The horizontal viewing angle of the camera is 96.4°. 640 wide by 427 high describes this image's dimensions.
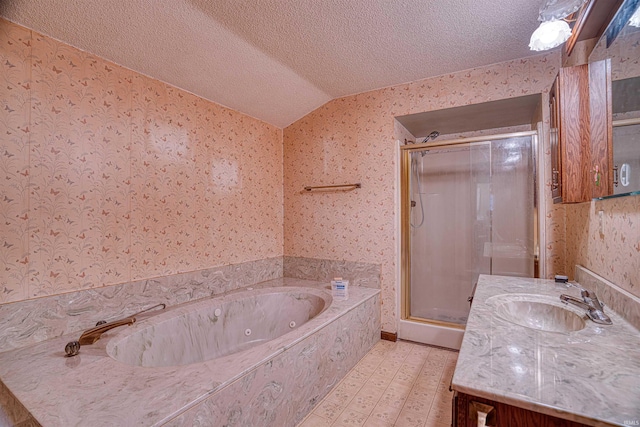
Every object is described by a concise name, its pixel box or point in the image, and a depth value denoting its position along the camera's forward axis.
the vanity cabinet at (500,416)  0.65
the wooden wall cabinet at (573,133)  1.36
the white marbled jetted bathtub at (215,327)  1.68
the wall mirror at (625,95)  1.03
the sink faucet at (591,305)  1.08
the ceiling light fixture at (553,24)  1.38
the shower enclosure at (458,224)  2.46
